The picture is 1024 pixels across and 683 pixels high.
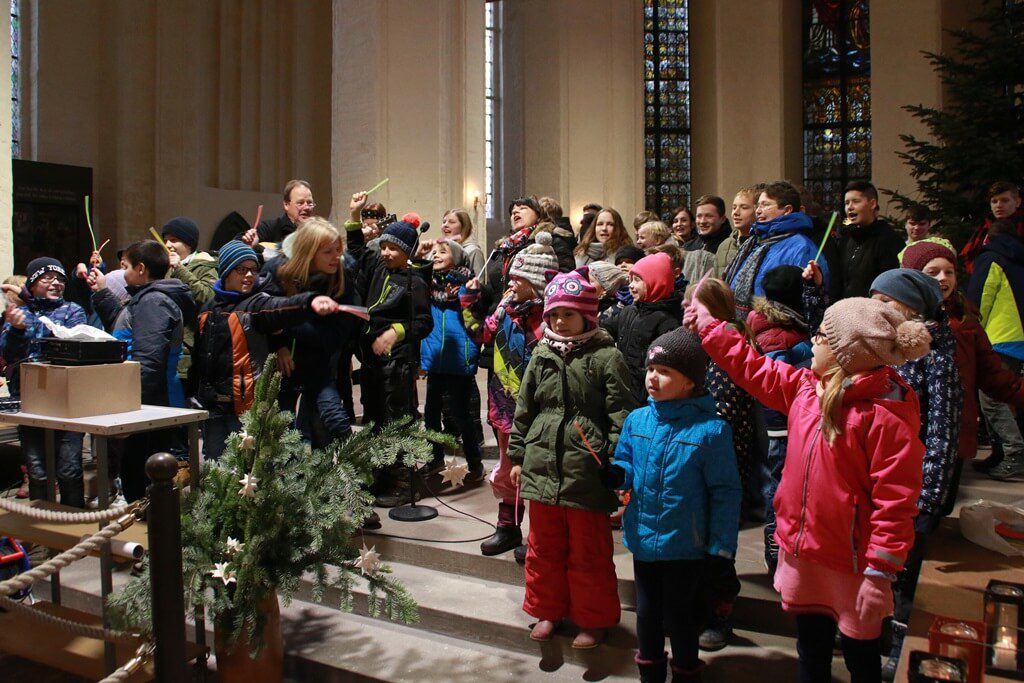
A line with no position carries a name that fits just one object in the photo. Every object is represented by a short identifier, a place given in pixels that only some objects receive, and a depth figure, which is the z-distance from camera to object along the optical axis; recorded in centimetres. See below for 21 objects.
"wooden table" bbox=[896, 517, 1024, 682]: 319
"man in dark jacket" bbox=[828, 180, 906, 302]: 566
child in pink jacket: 267
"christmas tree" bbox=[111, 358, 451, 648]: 322
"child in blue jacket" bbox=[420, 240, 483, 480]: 557
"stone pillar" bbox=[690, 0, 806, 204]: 1553
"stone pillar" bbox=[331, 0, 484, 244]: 1105
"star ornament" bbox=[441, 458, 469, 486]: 444
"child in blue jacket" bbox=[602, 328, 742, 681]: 312
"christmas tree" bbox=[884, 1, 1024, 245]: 840
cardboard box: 365
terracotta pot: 334
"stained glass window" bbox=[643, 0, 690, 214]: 1711
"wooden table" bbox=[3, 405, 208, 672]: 349
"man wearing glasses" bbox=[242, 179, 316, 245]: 586
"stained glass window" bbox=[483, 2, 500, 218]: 1702
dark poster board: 1190
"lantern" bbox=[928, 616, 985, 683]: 262
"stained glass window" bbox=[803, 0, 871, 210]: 1619
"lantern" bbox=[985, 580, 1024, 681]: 265
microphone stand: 496
